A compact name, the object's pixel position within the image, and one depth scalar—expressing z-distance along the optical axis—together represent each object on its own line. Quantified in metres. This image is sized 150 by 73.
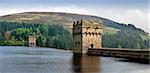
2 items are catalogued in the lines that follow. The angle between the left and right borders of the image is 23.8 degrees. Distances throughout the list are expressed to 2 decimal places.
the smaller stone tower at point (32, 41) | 114.89
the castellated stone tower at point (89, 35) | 51.88
